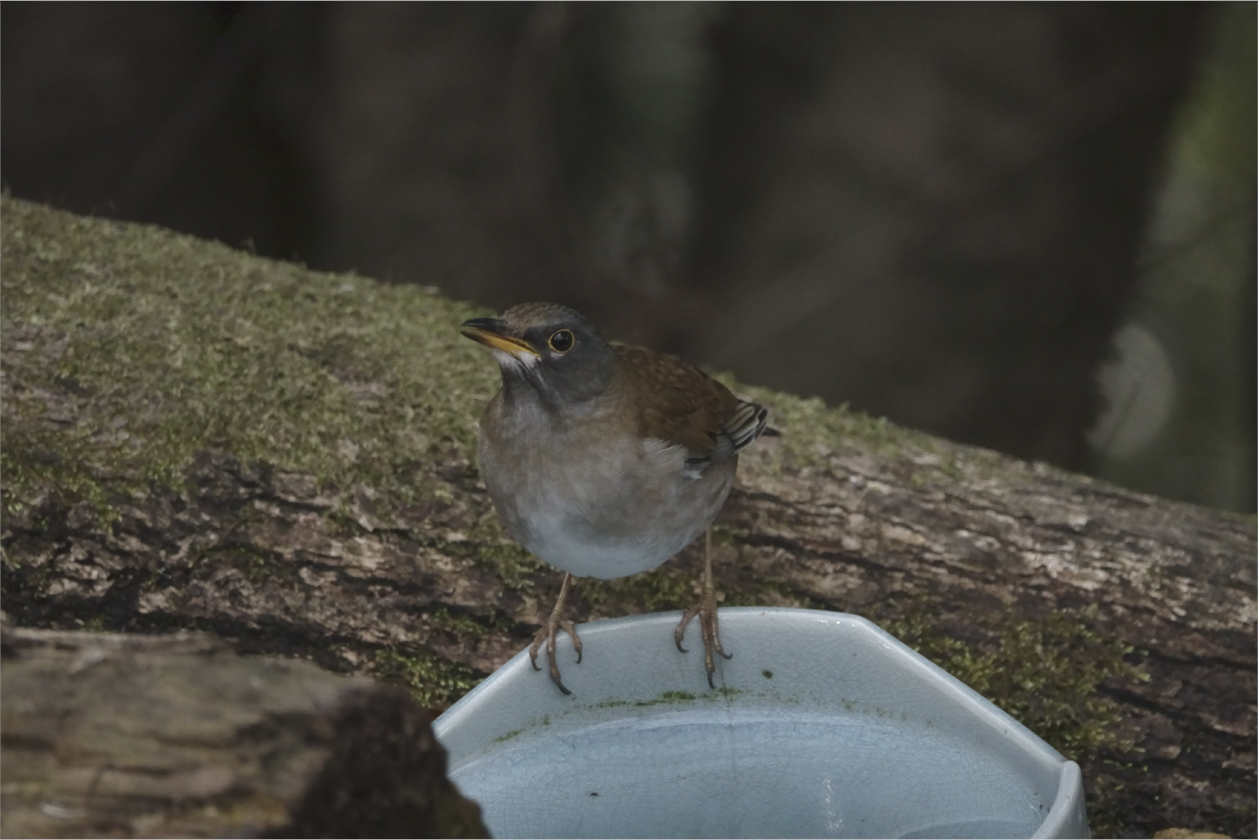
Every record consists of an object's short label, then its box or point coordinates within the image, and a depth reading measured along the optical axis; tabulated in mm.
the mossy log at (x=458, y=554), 8344
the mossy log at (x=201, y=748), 3602
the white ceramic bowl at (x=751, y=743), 5465
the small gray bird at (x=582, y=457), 6855
